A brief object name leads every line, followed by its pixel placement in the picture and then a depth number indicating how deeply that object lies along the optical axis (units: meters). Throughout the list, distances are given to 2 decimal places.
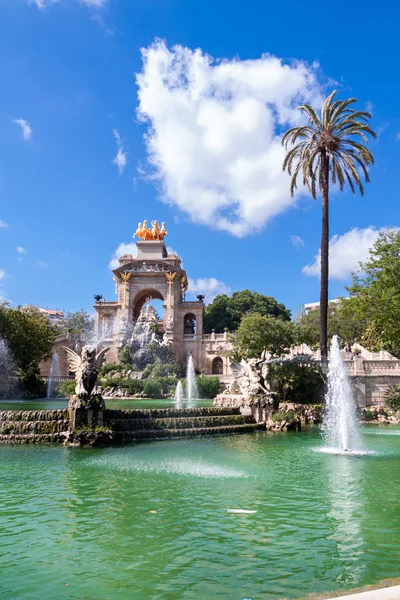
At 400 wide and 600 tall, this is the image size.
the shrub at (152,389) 44.16
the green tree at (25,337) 41.41
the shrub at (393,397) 27.25
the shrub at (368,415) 26.47
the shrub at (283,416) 22.38
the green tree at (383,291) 29.67
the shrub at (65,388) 41.19
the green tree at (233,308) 80.44
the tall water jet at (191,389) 44.59
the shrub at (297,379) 26.00
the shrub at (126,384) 44.38
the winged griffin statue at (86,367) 17.88
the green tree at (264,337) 36.66
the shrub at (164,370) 50.00
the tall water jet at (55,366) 60.29
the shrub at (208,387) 45.59
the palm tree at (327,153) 28.27
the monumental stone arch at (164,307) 63.38
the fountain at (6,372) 41.41
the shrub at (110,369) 51.34
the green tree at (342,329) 45.50
